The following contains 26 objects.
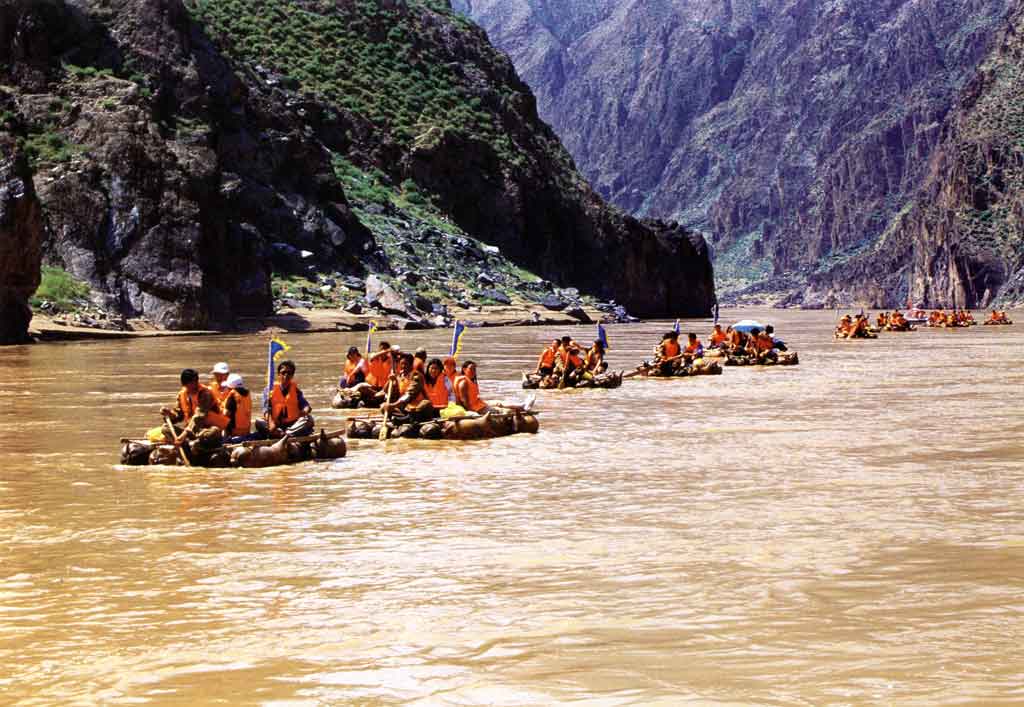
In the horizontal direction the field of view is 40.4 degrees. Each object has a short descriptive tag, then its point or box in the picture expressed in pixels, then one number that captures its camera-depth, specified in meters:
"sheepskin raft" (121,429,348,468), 19.19
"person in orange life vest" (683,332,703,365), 40.36
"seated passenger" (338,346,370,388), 29.30
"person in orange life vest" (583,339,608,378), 35.91
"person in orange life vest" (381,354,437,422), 22.86
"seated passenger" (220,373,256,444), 19.61
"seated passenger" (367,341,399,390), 28.56
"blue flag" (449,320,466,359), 25.16
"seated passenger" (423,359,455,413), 23.24
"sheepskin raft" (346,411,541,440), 22.56
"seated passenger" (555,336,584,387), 34.28
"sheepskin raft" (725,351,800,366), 45.00
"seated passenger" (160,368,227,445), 19.06
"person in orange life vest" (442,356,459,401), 23.72
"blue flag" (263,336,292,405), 20.97
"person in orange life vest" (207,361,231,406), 19.80
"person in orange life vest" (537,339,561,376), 34.47
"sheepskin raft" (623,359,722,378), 38.88
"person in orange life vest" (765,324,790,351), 47.50
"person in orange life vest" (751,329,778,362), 45.22
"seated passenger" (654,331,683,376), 38.78
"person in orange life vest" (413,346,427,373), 22.80
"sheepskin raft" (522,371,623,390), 34.06
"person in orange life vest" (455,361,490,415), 23.50
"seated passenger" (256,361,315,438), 20.25
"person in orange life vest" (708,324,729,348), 48.69
